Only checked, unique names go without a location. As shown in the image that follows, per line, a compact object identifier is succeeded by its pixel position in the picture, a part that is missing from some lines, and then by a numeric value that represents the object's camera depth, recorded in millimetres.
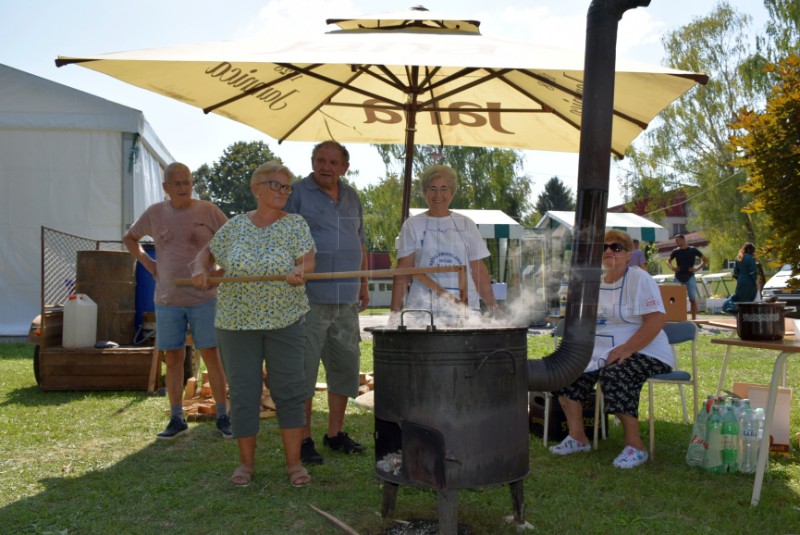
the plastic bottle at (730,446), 4145
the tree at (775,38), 23094
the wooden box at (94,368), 6648
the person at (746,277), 12758
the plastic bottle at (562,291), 3718
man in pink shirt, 4895
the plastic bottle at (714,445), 4160
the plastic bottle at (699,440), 4281
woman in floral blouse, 3701
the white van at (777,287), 15088
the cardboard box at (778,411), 4449
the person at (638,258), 8188
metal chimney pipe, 3303
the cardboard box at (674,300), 5660
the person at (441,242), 3988
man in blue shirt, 4277
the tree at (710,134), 25094
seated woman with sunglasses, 4336
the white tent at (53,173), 10539
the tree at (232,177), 58406
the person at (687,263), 15062
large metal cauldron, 2939
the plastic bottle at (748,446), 4152
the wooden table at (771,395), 3521
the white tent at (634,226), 16250
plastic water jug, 6816
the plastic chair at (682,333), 4961
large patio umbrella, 3463
